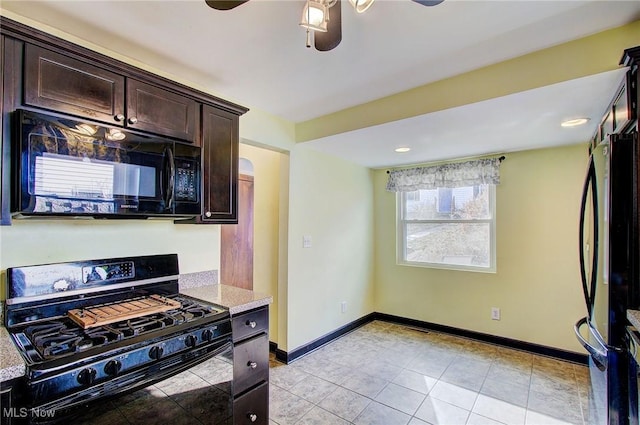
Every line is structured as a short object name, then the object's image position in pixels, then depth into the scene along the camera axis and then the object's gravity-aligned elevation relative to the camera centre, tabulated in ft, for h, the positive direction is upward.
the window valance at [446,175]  11.01 +1.51
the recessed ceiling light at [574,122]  7.44 +2.30
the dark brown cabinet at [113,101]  4.23 +1.91
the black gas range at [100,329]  3.58 -1.71
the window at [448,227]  11.50 -0.52
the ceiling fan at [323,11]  3.49 +2.39
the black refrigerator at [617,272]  4.73 -0.90
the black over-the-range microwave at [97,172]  4.25 +0.66
